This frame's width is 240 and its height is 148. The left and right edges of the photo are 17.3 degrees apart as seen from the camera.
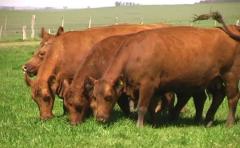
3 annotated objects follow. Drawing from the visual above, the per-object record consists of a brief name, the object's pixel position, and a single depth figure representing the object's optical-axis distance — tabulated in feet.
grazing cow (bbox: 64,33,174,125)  49.01
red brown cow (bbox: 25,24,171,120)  52.43
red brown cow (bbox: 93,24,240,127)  47.25
